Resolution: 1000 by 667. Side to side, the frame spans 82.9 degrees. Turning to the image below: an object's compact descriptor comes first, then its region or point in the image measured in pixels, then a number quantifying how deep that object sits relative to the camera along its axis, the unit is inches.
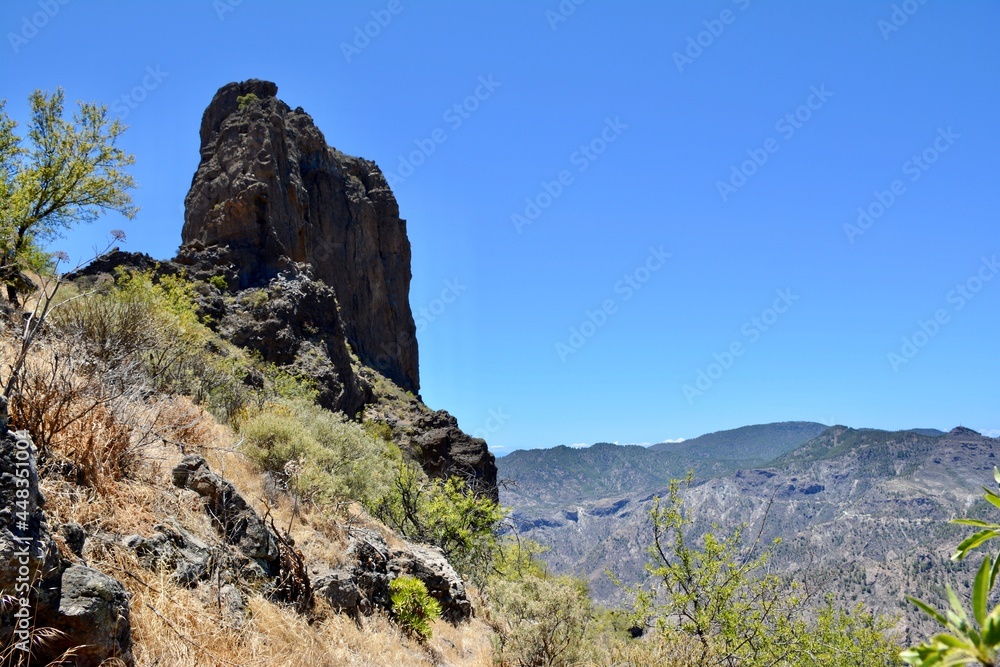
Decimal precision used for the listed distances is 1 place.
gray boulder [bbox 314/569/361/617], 244.5
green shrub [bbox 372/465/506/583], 540.7
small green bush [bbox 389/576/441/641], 286.4
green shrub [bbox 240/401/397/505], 350.0
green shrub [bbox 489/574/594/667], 303.7
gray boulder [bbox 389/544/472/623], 343.9
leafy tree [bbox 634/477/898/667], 295.9
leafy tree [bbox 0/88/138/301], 596.0
